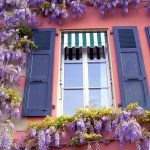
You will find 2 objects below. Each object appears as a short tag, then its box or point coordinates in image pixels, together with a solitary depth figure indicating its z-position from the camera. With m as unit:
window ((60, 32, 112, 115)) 7.14
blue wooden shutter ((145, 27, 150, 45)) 7.73
